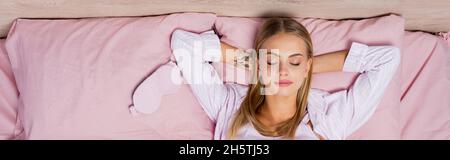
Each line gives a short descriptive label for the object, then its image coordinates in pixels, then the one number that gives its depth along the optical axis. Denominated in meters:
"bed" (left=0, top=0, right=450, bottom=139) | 1.51
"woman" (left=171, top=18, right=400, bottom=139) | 1.50
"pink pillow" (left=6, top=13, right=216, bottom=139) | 1.51
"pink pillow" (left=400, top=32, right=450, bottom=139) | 1.57
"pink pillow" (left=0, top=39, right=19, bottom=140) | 1.58
